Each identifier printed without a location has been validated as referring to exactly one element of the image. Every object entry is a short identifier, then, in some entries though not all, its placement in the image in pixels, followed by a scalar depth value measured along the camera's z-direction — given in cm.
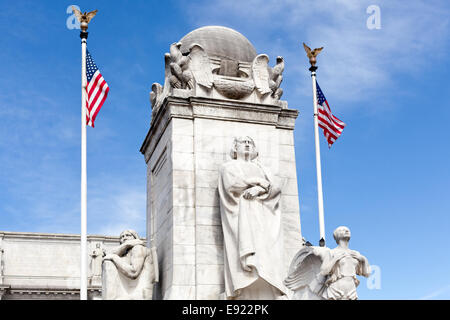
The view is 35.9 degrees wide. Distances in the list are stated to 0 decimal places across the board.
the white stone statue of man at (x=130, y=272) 1522
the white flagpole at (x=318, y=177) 1959
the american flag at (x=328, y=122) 2138
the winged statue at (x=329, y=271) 1367
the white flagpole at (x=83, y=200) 1711
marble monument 1519
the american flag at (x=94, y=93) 1833
